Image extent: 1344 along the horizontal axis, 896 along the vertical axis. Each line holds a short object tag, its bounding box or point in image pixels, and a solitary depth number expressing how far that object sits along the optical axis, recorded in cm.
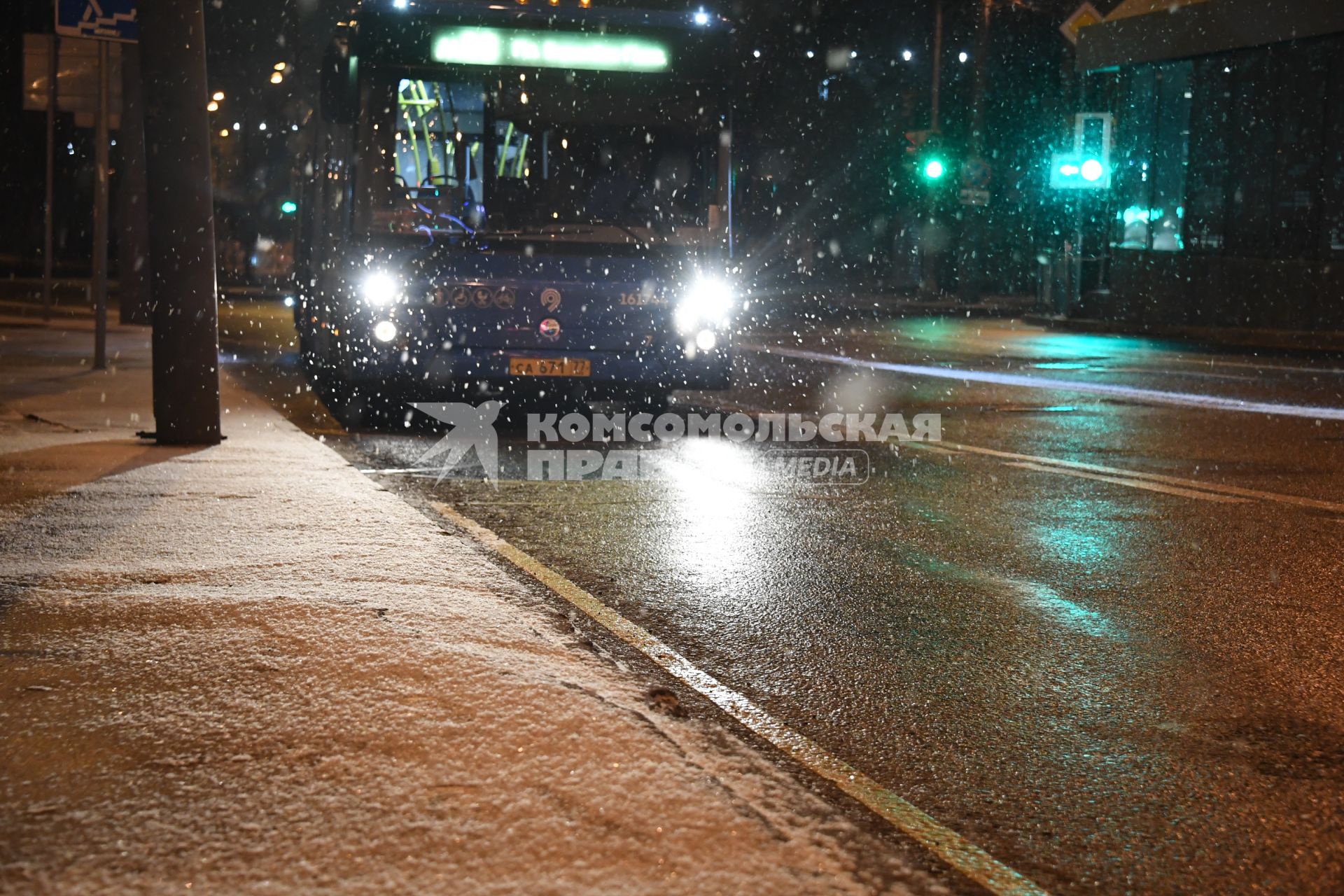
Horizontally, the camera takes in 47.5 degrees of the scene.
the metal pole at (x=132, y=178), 1923
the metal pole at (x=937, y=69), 3669
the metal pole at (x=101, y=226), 1434
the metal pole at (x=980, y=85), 3484
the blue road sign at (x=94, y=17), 1155
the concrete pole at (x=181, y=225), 905
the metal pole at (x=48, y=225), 2256
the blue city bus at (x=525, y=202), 1127
